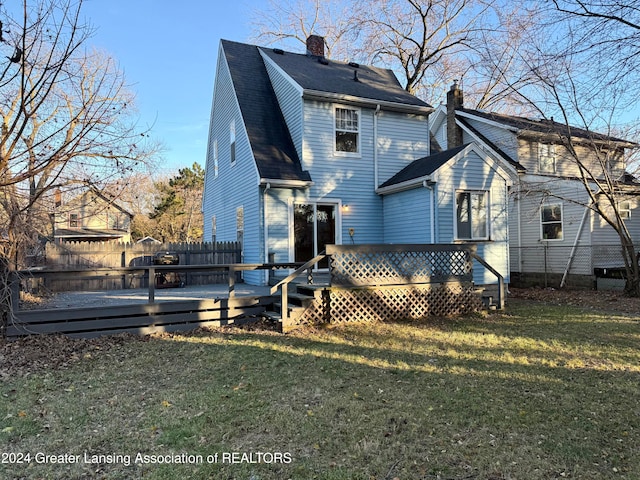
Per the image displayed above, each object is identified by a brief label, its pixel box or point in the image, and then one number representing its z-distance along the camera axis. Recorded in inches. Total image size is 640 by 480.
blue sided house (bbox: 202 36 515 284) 462.3
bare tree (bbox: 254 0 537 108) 918.4
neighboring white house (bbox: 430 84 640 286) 610.2
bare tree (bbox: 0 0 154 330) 176.6
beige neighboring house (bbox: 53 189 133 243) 1210.3
